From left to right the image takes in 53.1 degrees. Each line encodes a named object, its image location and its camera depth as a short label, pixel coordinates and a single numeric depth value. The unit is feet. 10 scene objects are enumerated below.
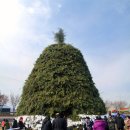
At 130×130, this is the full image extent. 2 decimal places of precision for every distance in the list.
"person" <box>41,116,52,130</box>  17.28
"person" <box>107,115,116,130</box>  25.28
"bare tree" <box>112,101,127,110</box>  177.35
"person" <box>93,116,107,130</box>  17.99
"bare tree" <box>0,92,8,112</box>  133.72
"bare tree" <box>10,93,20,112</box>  137.26
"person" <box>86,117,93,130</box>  30.51
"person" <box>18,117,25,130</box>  25.83
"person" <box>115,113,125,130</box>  25.83
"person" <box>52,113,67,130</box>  17.08
